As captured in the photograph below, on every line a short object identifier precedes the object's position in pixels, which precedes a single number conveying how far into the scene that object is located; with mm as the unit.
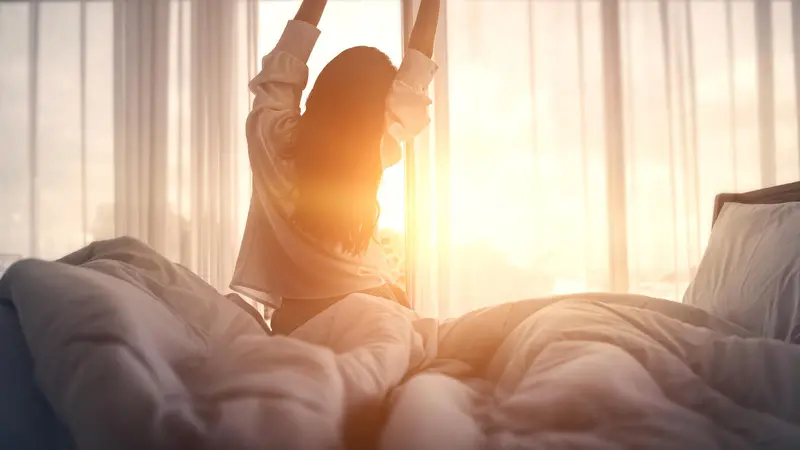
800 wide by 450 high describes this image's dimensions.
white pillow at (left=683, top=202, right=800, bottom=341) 1001
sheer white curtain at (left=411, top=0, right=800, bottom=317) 2678
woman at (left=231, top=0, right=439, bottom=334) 1271
